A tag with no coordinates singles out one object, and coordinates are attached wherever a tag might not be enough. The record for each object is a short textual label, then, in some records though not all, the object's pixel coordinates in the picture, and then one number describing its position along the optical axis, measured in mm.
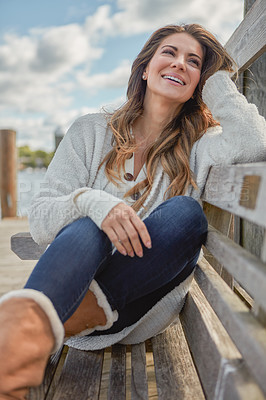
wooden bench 725
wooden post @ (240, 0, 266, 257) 1822
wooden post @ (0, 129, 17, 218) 5414
